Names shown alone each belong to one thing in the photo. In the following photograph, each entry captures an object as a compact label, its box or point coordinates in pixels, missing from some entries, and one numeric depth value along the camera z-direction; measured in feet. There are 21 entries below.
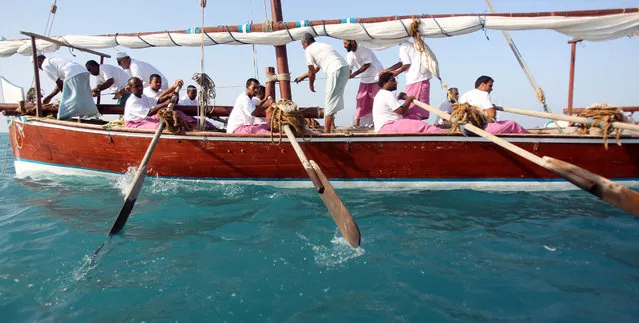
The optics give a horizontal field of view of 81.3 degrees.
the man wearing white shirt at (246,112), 20.42
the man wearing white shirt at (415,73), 22.17
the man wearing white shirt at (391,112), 18.45
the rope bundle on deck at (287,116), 17.67
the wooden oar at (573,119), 14.04
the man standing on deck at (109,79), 26.32
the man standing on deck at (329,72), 20.33
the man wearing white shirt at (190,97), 27.22
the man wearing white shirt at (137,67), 27.04
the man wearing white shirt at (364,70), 23.54
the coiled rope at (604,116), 16.08
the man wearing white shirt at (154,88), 23.43
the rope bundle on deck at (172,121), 19.33
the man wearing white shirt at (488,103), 18.40
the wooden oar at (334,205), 10.11
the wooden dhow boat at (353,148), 17.92
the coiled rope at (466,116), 17.06
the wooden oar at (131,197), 13.61
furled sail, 20.93
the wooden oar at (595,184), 8.39
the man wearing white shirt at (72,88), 23.21
